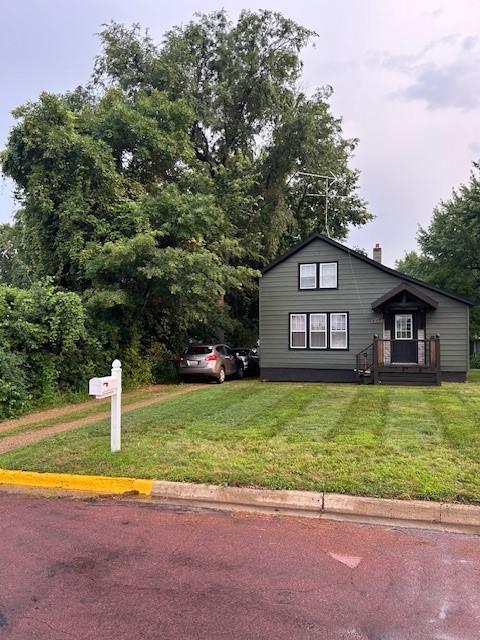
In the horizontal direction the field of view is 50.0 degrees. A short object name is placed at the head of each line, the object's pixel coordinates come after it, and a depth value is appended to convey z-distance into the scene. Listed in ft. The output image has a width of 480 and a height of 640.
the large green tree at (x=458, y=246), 89.20
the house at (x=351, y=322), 57.82
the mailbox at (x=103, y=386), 21.56
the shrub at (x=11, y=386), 34.58
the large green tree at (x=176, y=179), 49.19
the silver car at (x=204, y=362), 58.70
